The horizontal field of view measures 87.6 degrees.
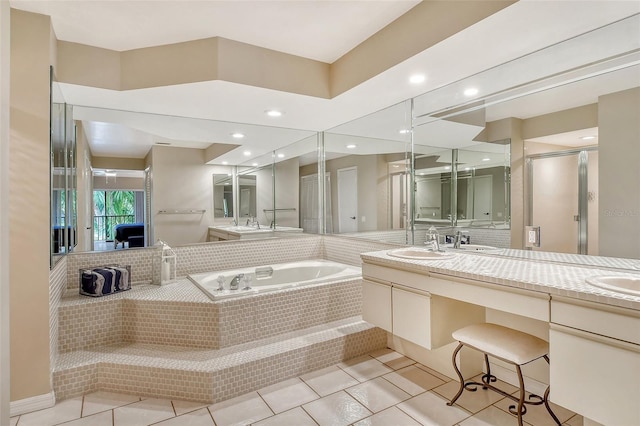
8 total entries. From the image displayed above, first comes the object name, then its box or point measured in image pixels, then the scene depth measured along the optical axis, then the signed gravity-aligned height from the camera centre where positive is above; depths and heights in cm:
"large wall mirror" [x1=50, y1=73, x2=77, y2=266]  219 +28
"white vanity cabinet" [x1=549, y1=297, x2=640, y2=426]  126 -60
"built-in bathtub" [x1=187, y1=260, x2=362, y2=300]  307 -61
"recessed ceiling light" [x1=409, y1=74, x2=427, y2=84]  241 +100
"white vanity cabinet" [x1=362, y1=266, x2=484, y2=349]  212 -68
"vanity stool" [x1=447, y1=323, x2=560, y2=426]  173 -72
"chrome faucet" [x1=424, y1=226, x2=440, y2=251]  270 -21
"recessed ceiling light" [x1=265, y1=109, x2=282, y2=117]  319 +99
